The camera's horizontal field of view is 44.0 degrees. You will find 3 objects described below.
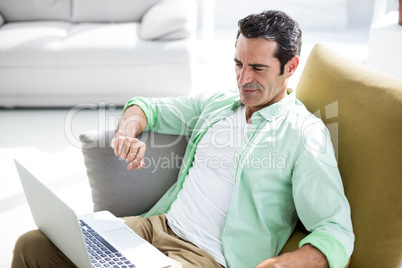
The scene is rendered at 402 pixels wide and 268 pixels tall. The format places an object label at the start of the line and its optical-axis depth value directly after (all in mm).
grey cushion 1626
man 1243
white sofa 3316
